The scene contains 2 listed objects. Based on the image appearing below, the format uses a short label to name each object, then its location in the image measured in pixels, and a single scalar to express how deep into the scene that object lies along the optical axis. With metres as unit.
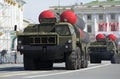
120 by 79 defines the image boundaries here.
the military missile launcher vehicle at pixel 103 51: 43.16
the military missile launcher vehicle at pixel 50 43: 21.30
